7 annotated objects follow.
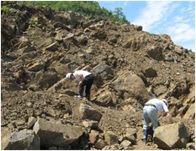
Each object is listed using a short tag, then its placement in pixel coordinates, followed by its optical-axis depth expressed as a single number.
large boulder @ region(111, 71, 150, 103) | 7.68
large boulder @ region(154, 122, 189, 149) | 4.79
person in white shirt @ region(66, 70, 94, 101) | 6.90
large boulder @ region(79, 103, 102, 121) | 5.63
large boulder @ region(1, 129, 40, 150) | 4.33
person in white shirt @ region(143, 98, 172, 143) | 5.22
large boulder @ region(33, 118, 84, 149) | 4.61
